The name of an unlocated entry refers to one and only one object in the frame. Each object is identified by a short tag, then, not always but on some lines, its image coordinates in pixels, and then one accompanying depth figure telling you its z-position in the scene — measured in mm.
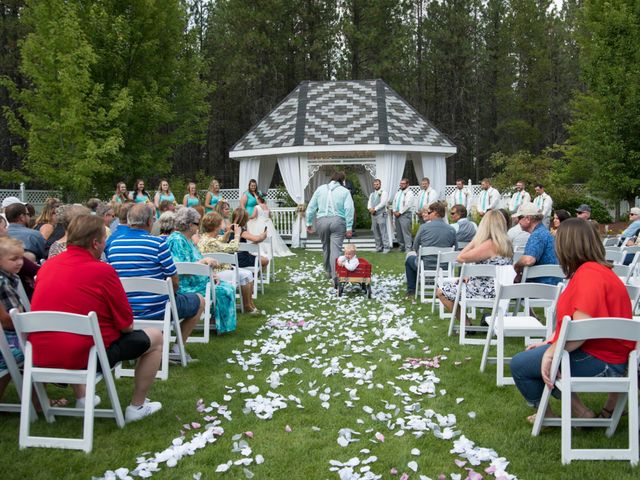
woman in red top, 3635
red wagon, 9312
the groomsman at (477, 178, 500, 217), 16538
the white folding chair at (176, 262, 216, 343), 6109
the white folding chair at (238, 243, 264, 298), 9177
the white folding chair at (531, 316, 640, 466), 3508
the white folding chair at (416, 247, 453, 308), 8695
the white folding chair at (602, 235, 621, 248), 10578
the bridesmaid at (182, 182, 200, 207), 14177
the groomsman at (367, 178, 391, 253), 16625
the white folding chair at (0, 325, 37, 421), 3980
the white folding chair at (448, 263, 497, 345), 6324
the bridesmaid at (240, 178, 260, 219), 13030
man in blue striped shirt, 5238
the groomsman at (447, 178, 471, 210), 17047
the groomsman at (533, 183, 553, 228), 16312
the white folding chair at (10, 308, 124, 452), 3686
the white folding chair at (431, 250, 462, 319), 7734
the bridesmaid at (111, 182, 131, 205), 14199
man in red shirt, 3867
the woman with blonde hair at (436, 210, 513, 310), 6730
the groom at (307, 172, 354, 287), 10430
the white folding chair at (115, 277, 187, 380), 5027
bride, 11531
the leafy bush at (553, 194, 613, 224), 23838
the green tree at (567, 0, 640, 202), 21359
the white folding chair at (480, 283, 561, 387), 4898
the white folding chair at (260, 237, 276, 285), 11122
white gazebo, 18375
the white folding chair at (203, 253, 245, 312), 7211
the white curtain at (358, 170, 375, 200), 23016
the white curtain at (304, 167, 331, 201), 23266
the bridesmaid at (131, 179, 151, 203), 14656
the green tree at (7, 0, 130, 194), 18578
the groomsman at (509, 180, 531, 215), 16841
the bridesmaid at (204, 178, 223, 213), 14268
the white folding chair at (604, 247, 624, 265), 7578
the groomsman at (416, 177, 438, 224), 15614
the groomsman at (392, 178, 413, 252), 15594
